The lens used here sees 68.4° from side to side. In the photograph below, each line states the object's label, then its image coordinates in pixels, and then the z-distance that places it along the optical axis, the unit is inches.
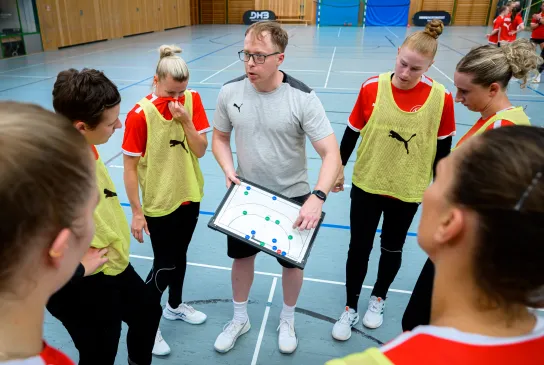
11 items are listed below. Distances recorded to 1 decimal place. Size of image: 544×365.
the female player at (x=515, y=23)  444.8
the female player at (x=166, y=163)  81.0
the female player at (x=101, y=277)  62.7
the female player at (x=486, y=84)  72.2
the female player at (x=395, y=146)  84.8
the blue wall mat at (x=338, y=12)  913.5
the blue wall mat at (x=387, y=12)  895.7
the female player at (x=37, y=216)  23.4
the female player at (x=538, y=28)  394.0
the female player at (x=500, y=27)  441.6
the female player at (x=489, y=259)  25.7
